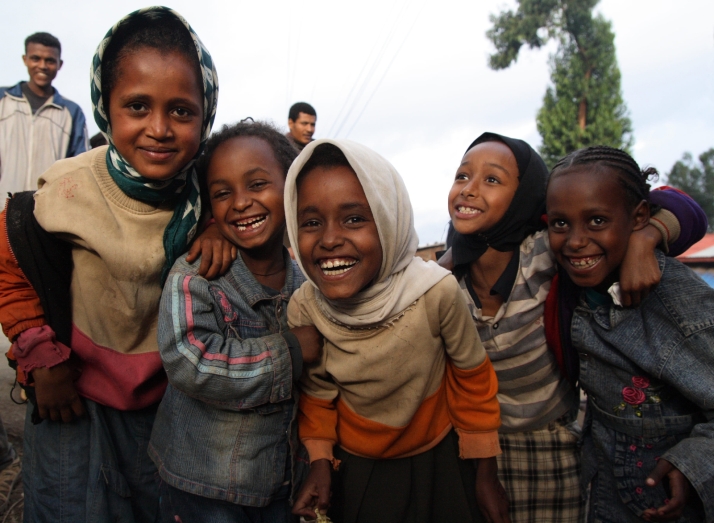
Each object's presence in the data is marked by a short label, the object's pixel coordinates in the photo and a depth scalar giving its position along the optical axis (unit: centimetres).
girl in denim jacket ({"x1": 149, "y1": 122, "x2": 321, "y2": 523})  142
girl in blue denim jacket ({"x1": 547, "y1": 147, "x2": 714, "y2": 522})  146
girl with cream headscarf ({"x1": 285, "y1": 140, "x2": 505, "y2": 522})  153
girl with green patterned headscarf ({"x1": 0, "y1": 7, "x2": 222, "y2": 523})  155
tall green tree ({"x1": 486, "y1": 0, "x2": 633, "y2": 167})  2008
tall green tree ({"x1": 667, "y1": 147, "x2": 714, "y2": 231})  3556
